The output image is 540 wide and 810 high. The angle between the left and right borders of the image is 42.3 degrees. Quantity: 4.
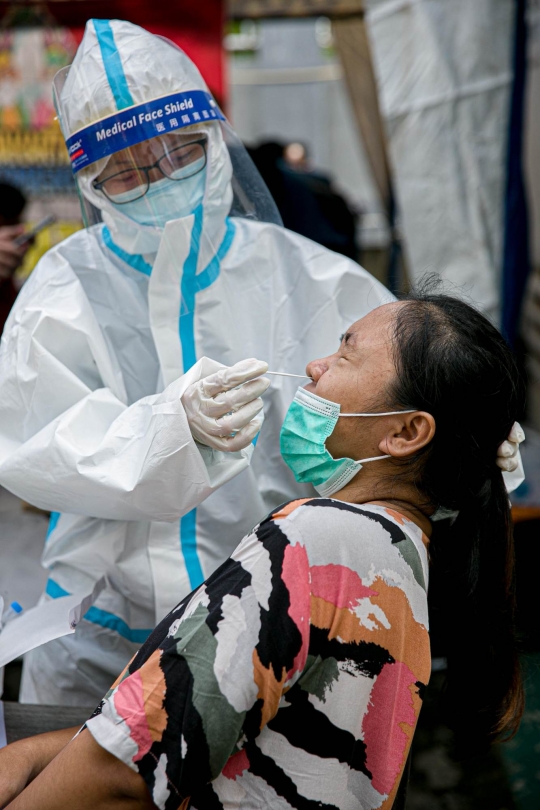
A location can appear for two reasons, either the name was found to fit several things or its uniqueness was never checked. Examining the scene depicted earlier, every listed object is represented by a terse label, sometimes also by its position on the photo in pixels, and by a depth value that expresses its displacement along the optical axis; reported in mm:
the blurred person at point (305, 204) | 4160
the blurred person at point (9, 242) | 2850
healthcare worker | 1535
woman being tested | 1018
